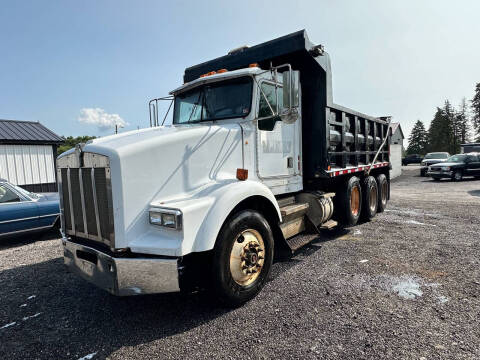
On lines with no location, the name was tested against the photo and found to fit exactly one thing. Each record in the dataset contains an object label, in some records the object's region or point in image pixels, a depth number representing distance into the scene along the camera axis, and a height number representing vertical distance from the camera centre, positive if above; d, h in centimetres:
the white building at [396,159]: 2615 -78
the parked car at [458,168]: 1814 -125
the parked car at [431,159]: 2289 -88
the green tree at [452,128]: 5372 +349
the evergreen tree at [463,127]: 5622 +364
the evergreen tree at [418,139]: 6456 +219
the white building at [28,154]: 1052 +49
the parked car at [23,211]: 577 -85
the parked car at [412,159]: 4375 -140
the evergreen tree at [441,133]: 5362 +263
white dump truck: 273 -26
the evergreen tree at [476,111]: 5297 +617
